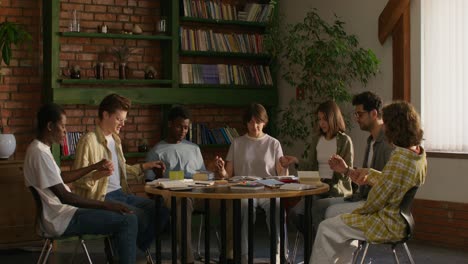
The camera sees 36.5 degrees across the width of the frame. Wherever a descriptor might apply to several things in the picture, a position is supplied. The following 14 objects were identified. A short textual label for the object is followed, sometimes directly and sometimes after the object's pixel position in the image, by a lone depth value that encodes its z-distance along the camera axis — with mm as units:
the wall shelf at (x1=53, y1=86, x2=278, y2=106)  6984
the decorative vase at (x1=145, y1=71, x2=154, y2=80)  7582
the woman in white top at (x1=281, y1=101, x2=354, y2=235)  5504
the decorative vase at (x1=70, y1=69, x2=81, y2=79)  7109
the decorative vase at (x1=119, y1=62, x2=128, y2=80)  7387
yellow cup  5152
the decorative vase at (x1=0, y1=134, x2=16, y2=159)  6402
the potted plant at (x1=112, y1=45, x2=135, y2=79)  7414
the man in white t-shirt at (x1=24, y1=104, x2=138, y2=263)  4492
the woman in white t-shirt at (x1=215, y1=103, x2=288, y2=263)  5910
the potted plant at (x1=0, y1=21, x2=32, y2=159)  6422
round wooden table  4469
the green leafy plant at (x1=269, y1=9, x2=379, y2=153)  7094
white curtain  6434
